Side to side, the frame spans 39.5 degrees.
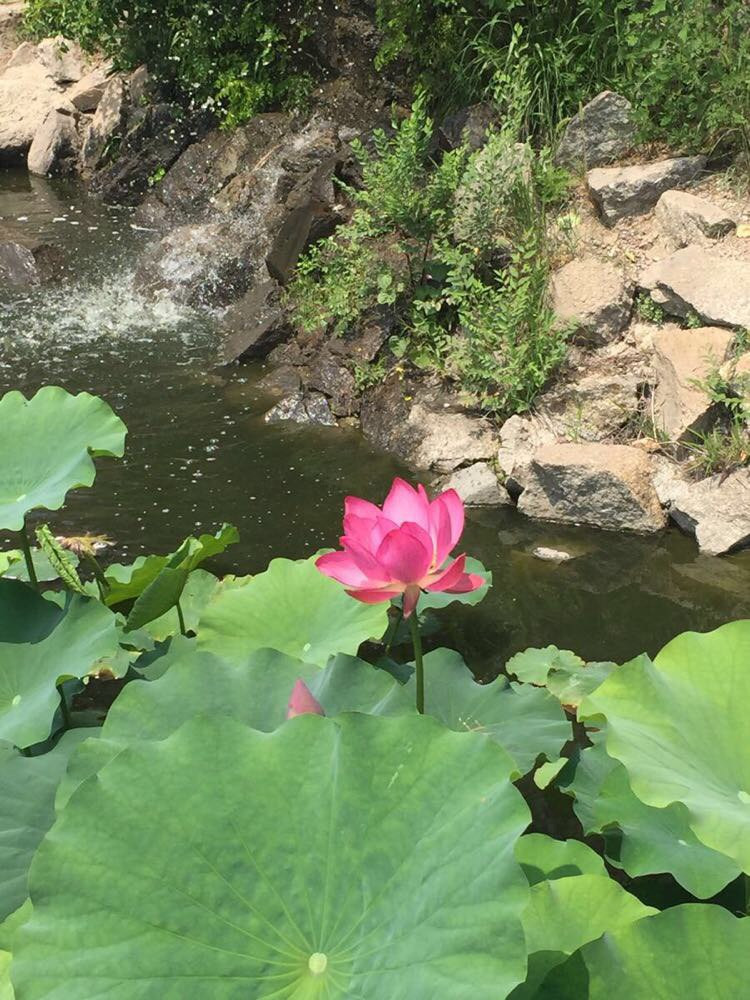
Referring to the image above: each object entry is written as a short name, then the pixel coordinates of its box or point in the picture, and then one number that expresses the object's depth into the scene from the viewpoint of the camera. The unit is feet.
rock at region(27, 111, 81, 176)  30.17
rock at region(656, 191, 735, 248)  16.02
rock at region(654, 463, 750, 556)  13.21
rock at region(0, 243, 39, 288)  22.65
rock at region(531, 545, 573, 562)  13.41
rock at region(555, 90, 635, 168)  17.53
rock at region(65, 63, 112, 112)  30.60
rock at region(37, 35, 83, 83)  32.73
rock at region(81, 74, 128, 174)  28.81
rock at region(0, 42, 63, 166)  31.55
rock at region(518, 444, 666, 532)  13.84
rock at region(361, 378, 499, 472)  15.64
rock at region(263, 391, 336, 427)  17.38
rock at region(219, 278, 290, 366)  19.29
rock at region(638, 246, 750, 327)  14.76
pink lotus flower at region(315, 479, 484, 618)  3.98
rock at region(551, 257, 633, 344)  15.94
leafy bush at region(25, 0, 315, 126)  25.94
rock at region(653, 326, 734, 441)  14.32
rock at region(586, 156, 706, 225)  16.88
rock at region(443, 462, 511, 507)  14.75
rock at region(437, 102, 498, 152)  19.40
